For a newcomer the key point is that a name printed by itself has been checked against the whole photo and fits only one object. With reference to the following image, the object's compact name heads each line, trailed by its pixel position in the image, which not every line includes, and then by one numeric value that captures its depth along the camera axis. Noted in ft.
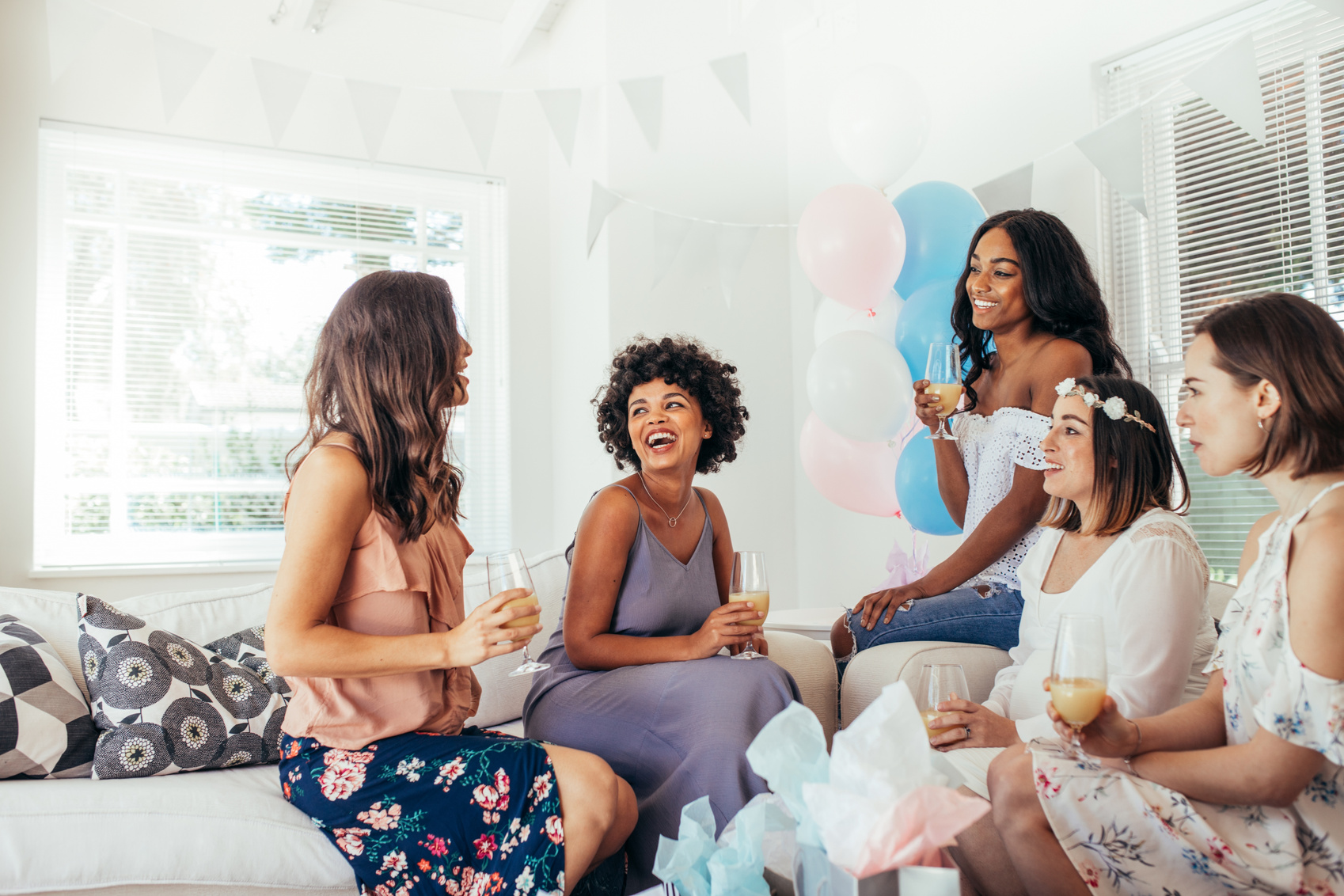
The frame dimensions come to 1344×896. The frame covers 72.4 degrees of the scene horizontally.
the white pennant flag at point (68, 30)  10.30
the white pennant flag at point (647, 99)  10.71
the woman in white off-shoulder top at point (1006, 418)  6.99
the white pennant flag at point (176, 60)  10.05
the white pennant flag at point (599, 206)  13.30
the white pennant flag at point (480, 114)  10.88
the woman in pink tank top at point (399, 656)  4.48
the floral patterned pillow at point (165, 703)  5.68
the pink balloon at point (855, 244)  9.61
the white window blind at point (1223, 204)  8.37
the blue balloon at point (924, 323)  9.20
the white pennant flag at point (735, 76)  10.94
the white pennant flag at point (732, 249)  13.56
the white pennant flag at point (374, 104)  11.19
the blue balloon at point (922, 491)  8.87
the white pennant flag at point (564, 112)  11.00
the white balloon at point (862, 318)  10.30
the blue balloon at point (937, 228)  9.52
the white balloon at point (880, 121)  9.77
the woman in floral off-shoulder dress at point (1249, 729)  3.57
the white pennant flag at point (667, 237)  13.05
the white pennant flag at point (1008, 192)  9.76
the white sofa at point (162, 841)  4.88
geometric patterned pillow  5.41
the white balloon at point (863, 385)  9.27
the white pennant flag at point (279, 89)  10.64
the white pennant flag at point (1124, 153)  8.52
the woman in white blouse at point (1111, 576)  4.83
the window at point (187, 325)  13.01
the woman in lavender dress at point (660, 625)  5.55
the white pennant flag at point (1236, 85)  7.61
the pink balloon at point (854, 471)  10.44
